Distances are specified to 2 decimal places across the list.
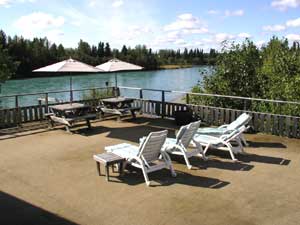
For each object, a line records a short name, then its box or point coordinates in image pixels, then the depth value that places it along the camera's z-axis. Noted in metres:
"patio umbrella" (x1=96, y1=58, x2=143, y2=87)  10.55
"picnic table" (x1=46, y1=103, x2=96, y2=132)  9.27
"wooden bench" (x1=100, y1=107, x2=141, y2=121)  10.49
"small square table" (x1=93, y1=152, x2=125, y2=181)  5.55
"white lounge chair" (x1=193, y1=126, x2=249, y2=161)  6.85
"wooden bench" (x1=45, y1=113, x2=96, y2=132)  9.20
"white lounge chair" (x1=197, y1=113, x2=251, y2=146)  7.46
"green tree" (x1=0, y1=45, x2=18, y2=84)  12.90
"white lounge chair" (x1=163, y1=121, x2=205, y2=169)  6.24
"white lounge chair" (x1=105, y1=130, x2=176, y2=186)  5.51
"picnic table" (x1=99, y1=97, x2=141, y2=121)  10.59
